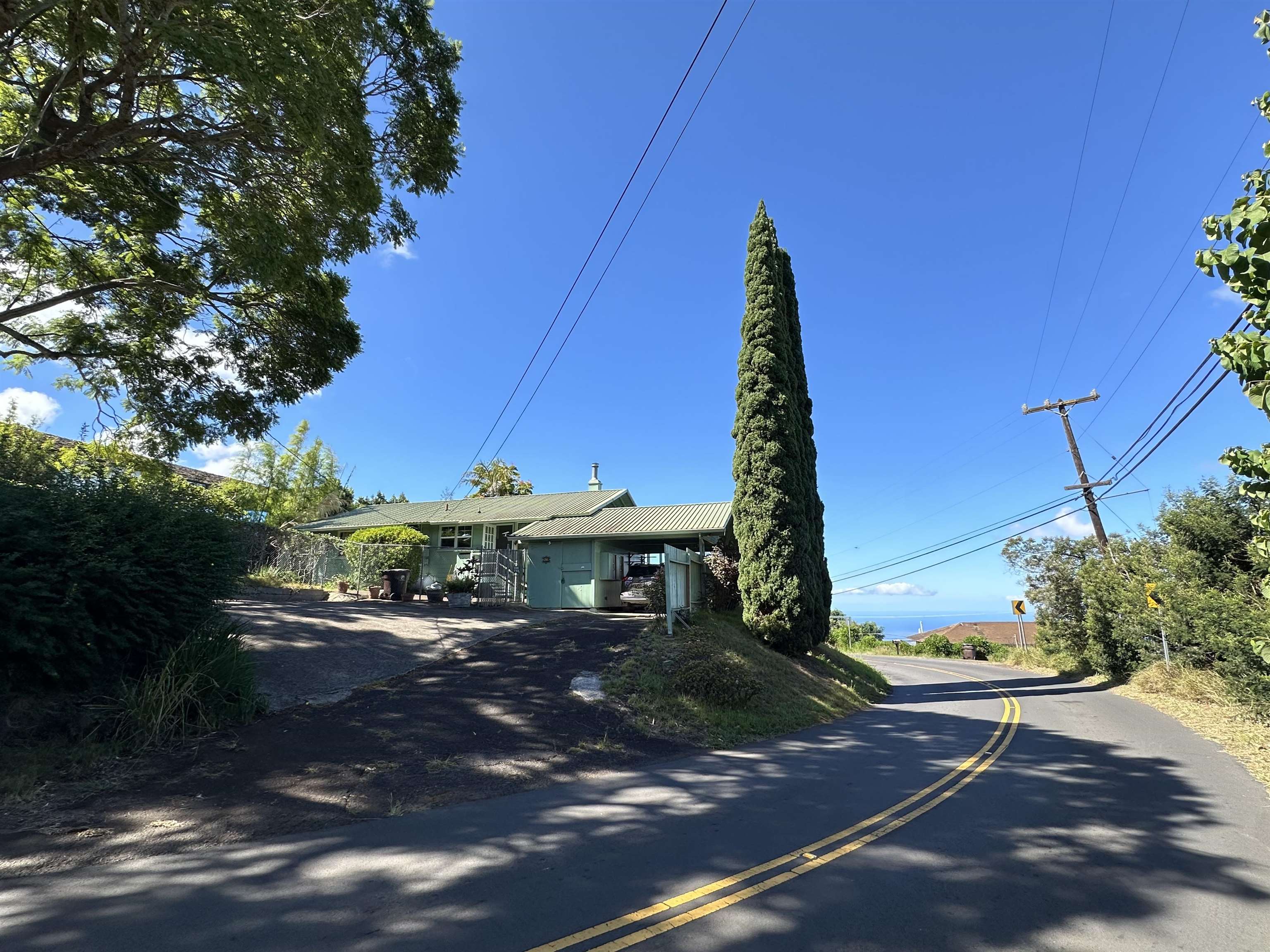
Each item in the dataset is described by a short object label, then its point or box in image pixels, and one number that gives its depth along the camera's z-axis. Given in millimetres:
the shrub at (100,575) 6332
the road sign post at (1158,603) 17077
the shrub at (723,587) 18562
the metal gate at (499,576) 21672
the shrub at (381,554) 22953
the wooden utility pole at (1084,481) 23391
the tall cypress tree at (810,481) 18359
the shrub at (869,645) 48469
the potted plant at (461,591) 20859
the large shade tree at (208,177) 6898
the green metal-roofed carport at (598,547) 21062
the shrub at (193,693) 6844
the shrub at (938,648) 43812
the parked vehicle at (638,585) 20516
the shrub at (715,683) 10820
